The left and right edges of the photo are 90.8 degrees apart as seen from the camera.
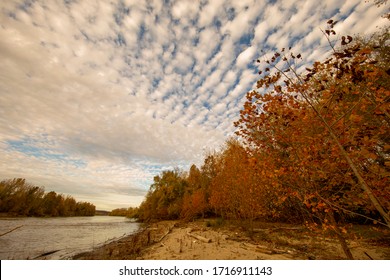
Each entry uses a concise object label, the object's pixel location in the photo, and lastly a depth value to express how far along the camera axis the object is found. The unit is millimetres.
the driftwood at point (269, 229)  15203
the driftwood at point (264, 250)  8484
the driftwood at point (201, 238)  12281
